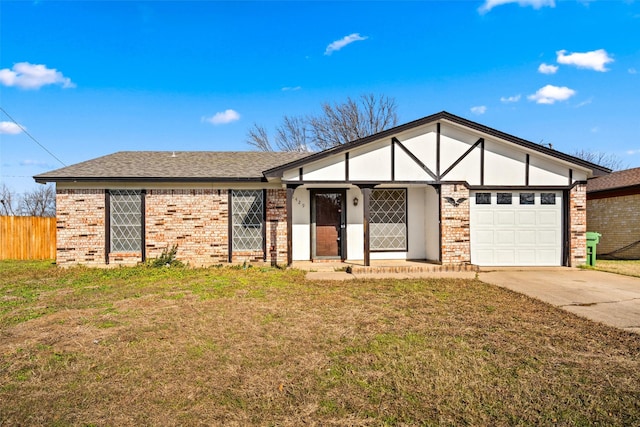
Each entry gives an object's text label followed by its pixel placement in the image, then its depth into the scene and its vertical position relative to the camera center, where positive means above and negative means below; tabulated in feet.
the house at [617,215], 45.09 +1.10
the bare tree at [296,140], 97.14 +22.37
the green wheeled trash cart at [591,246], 35.97 -2.30
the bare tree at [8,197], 102.83 +7.34
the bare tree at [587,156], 128.88 +24.35
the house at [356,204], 34.68 +1.89
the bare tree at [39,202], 105.19 +5.89
